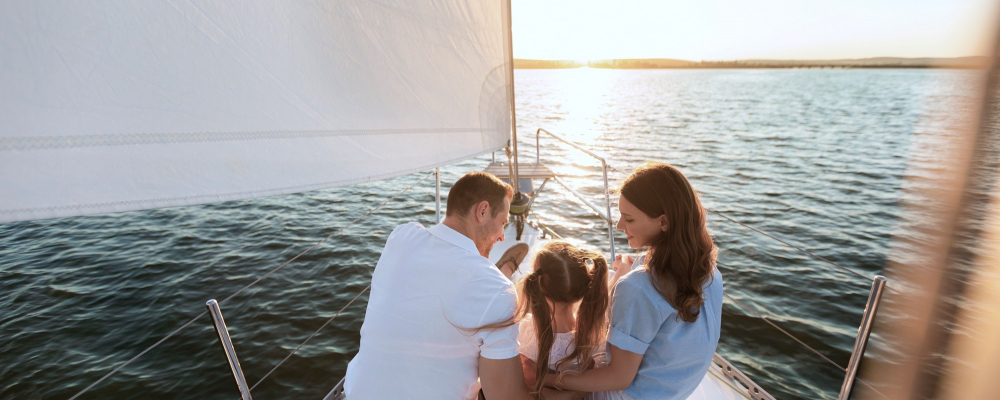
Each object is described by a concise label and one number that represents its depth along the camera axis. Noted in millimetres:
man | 1176
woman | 1240
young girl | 1363
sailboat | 992
